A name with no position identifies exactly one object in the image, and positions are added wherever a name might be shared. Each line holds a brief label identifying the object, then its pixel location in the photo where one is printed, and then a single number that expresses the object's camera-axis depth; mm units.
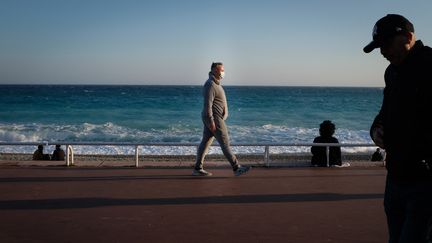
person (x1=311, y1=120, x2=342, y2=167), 8812
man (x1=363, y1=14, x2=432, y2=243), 2445
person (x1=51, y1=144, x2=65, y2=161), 12767
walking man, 7242
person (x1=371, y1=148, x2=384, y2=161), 14947
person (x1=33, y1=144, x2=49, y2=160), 12977
